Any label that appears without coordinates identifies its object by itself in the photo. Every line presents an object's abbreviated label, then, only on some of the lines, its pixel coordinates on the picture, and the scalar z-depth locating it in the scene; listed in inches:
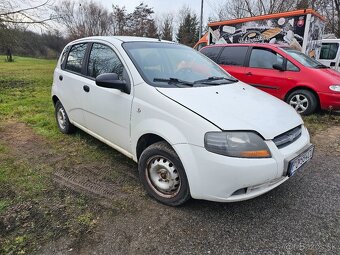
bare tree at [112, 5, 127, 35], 1587.1
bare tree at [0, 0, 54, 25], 454.3
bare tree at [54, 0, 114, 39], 1502.2
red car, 235.1
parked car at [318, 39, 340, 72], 403.9
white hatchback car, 91.7
